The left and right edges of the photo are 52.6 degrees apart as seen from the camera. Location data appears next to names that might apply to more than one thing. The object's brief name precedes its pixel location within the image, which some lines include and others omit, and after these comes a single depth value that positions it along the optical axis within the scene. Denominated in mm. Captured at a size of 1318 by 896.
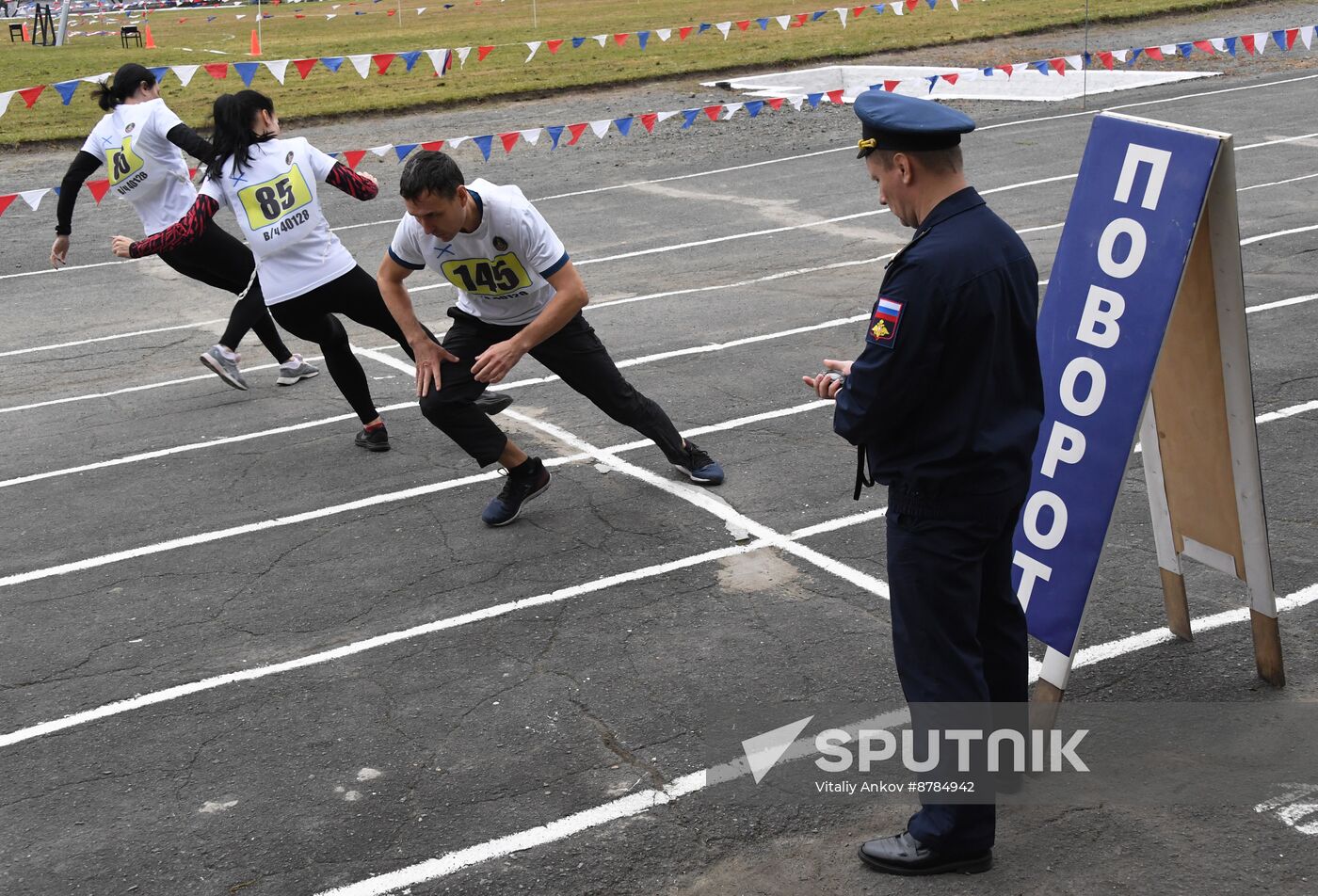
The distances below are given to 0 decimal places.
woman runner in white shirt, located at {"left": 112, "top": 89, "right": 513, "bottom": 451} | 7910
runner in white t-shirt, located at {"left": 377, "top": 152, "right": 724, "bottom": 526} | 6273
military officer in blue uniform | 3641
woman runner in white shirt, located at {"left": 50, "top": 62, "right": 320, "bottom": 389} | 9203
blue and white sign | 4250
